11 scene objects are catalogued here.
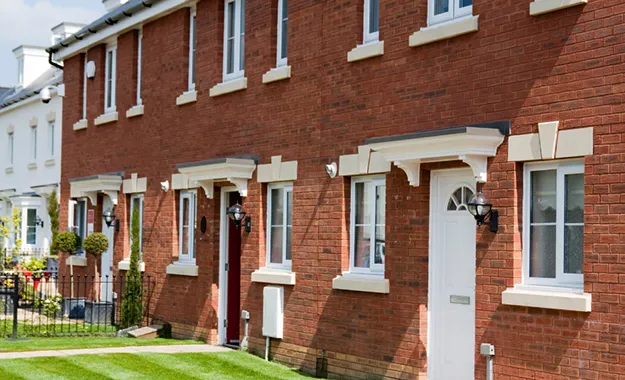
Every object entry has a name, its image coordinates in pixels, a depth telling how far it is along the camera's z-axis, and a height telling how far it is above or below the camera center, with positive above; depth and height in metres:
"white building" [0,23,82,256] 28.42 +1.95
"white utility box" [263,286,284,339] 14.74 -1.33
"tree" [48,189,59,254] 27.05 +0.22
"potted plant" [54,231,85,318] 21.42 -0.58
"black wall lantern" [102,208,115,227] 20.70 +0.05
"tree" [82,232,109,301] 20.86 -0.50
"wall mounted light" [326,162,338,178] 13.62 +0.74
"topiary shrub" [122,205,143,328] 18.97 -1.33
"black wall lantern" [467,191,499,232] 10.76 +0.15
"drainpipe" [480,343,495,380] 10.83 -1.43
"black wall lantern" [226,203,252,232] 15.67 +0.10
